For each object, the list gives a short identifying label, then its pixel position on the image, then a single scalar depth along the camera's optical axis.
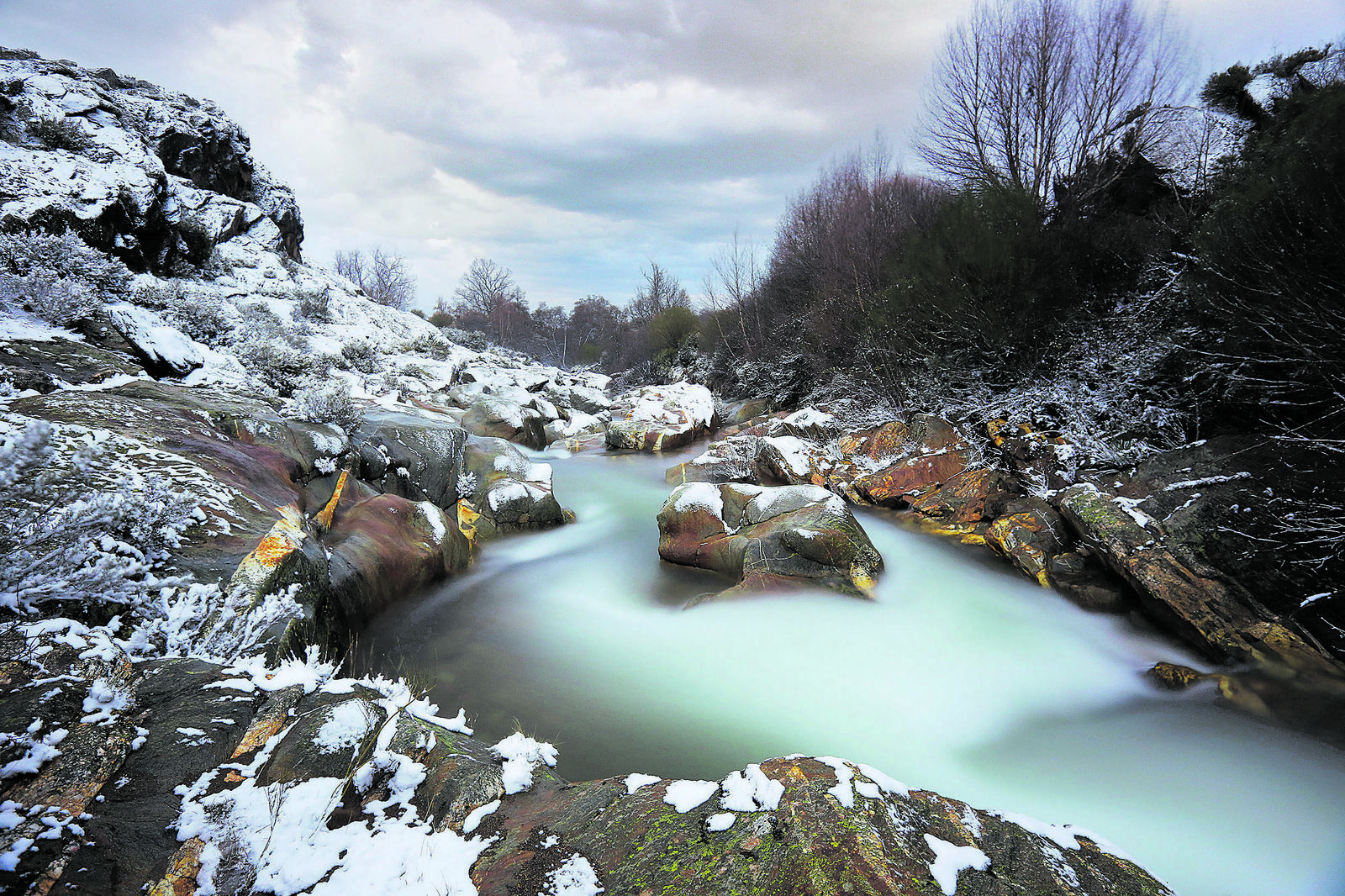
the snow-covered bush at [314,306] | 16.85
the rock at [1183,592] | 4.41
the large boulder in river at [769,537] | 6.16
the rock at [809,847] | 1.74
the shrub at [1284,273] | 4.27
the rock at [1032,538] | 6.34
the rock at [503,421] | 12.84
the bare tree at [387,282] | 44.53
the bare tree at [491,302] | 45.72
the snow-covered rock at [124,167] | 10.45
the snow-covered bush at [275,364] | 8.59
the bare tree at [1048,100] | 9.83
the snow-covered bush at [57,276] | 6.29
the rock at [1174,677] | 4.51
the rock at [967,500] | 7.81
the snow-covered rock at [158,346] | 6.75
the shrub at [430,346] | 20.97
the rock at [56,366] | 4.95
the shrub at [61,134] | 12.03
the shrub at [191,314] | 10.12
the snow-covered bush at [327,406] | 6.88
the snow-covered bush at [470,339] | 30.31
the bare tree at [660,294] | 32.53
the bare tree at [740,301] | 19.79
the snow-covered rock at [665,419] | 14.52
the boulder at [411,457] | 7.52
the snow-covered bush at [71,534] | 2.73
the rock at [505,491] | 8.15
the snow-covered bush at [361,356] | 15.22
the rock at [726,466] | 10.70
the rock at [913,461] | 8.68
